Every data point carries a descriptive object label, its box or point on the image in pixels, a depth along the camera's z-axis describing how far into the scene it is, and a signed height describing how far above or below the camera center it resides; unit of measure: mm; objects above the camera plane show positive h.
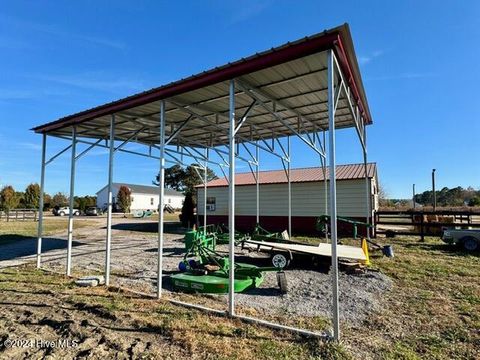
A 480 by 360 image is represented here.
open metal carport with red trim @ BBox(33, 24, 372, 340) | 4367 +2249
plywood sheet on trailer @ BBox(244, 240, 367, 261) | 7613 -1258
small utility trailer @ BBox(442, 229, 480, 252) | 10469 -1200
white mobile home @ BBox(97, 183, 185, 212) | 58688 +1318
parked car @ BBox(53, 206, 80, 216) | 44969 -1132
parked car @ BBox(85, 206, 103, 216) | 45188 -1250
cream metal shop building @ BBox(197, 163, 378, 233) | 15070 +319
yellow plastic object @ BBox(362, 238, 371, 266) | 7612 -1217
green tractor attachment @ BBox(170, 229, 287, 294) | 5922 -1524
